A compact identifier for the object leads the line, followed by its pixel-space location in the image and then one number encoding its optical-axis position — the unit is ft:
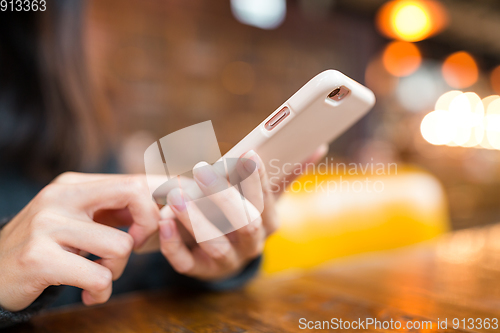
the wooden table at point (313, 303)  1.16
